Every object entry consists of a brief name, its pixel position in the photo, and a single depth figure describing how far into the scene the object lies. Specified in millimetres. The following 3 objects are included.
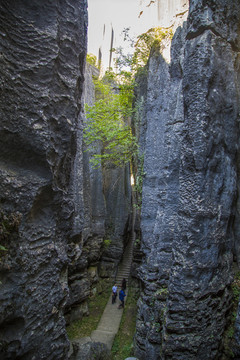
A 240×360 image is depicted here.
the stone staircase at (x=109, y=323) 10750
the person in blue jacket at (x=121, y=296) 13809
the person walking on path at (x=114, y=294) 14250
